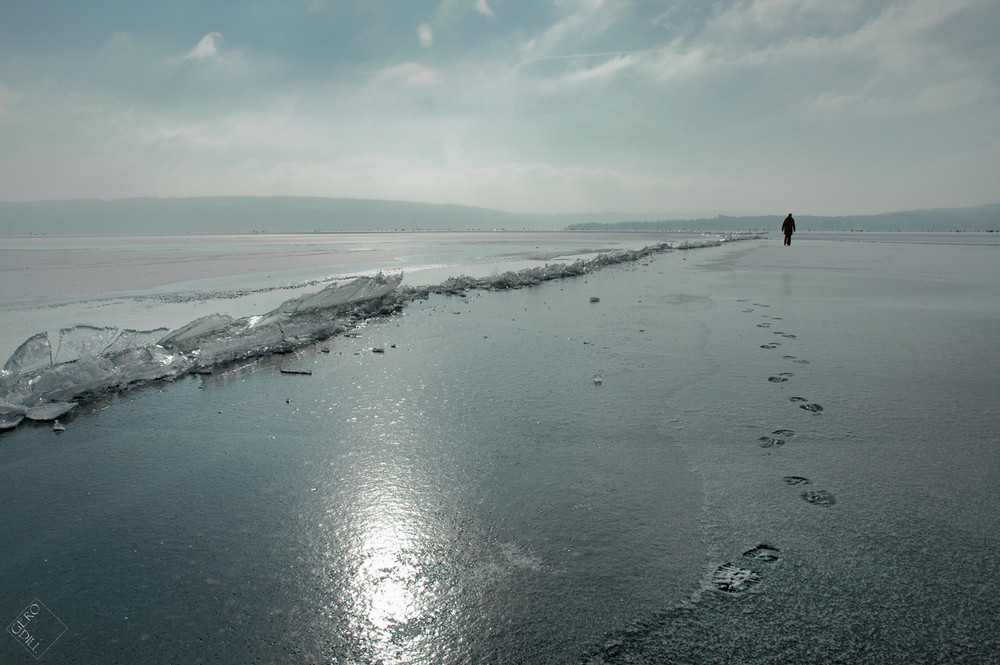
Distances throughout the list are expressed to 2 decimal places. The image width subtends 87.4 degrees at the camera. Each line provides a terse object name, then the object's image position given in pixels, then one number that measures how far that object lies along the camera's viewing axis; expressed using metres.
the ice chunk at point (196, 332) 5.06
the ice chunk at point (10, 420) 3.21
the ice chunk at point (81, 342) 4.29
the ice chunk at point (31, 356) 3.93
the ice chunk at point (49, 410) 3.36
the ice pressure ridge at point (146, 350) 3.68
